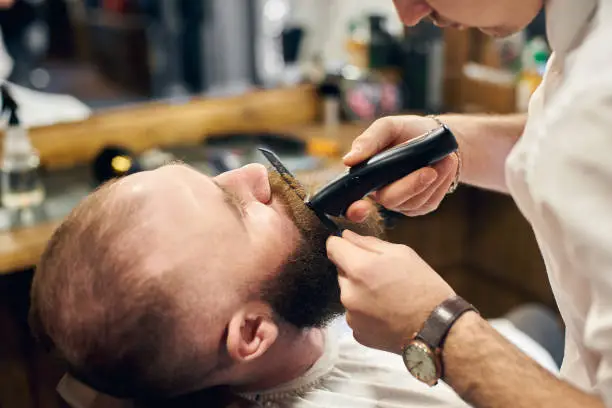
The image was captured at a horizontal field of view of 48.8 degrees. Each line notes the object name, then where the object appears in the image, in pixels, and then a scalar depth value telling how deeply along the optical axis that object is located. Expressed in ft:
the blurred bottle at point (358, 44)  8.44
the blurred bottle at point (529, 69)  7.24
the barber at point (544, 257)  2.64
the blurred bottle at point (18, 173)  6.19
